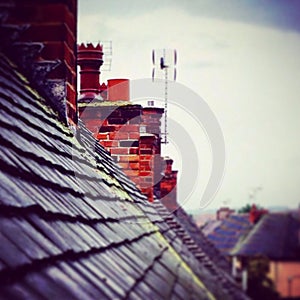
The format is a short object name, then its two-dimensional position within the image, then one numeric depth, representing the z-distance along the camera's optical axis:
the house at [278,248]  32.24
